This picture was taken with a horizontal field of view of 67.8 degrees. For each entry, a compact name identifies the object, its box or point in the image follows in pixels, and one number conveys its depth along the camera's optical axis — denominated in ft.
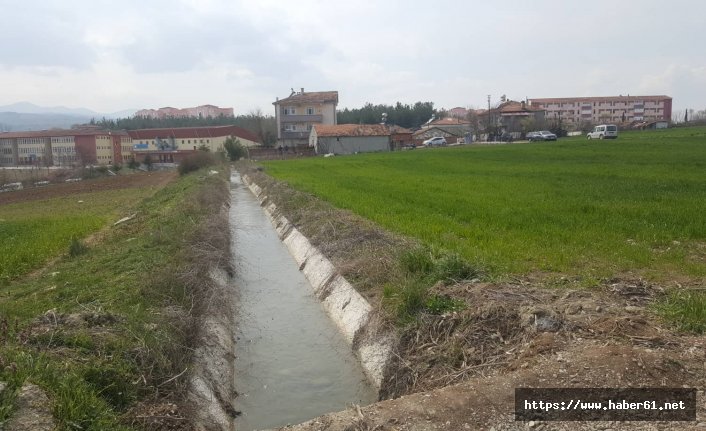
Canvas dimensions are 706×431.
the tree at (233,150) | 219.61
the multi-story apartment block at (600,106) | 426.92
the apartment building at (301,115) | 274.36
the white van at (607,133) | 175.87
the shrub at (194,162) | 164.55
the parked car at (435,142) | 241.14
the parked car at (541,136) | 195.62
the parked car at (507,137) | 237.23
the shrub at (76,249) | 45.01
